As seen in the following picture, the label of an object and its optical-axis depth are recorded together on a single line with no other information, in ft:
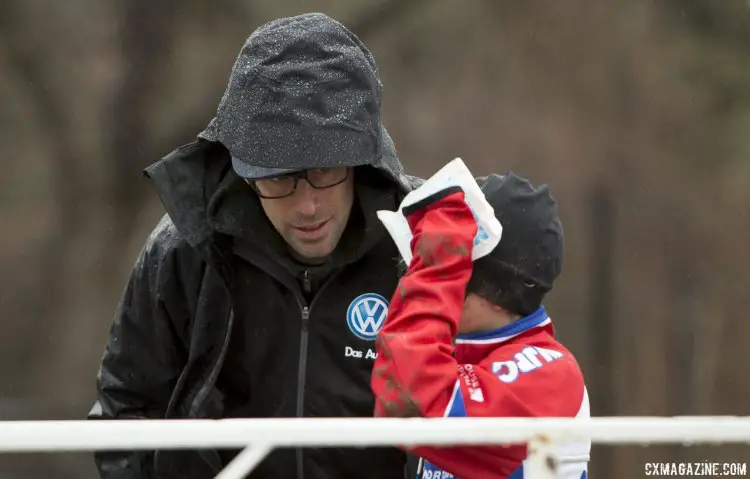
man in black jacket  34.89
